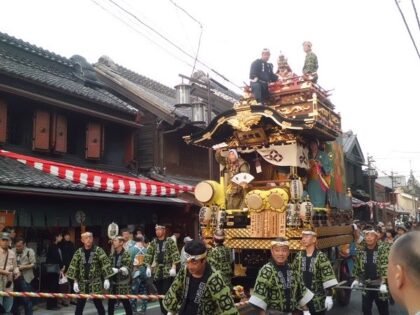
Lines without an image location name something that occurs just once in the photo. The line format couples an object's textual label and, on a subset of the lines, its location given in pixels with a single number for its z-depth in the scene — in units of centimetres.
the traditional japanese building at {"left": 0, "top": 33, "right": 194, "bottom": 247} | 997
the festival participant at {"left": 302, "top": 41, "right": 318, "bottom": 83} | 1084
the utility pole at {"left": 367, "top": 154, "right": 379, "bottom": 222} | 3253
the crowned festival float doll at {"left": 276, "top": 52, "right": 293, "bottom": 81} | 1102
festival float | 822
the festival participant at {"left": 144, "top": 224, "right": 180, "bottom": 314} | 862
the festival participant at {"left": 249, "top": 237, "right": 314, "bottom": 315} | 503
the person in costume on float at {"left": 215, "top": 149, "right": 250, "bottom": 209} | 932
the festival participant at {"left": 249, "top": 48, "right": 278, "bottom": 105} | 1010
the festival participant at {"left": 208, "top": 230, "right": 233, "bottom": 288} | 793
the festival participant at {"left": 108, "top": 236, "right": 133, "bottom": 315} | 821
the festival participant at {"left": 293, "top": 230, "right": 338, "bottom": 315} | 599
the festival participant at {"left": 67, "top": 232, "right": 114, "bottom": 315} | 756
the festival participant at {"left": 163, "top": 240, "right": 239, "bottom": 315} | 432
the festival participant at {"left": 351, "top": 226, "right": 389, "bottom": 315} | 695
